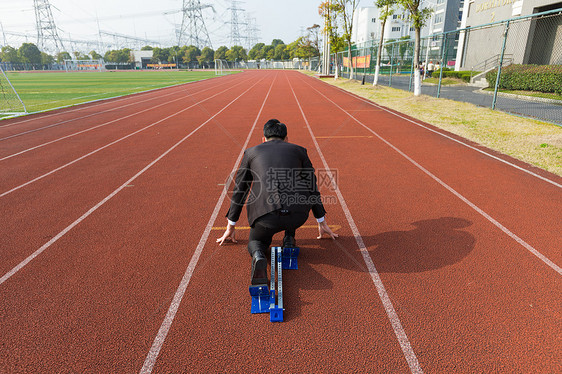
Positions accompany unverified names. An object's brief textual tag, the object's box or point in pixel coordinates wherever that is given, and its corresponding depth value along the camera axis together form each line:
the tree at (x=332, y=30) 36.12
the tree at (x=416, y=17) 16.52
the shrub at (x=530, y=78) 17.12
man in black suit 3.07
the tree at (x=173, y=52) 121.81
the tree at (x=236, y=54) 123.06
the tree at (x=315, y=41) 69.36
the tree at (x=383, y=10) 19.61
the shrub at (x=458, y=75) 26.23
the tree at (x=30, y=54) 116.94
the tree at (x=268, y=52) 131.38
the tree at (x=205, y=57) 115.63
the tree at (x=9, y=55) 117.81
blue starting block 2.91
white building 90.22
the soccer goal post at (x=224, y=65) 116.23
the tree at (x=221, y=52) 127.73
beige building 21.64
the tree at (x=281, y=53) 125.00
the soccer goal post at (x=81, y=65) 133.30
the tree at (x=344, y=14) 32.53
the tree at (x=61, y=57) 114.68
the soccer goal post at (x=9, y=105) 15.46
